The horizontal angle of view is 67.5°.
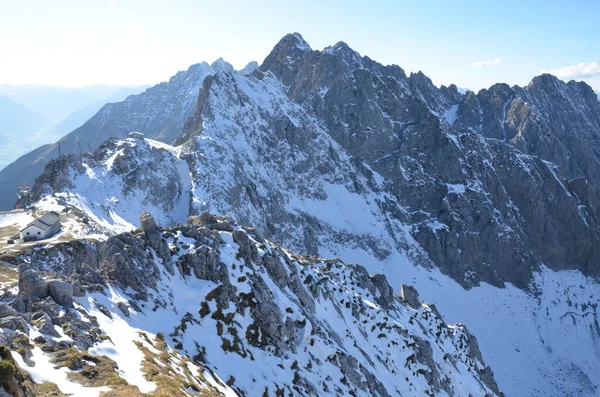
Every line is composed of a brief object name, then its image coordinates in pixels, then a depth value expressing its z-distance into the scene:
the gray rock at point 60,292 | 30.38
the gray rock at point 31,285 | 29.84
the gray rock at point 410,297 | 95.12
